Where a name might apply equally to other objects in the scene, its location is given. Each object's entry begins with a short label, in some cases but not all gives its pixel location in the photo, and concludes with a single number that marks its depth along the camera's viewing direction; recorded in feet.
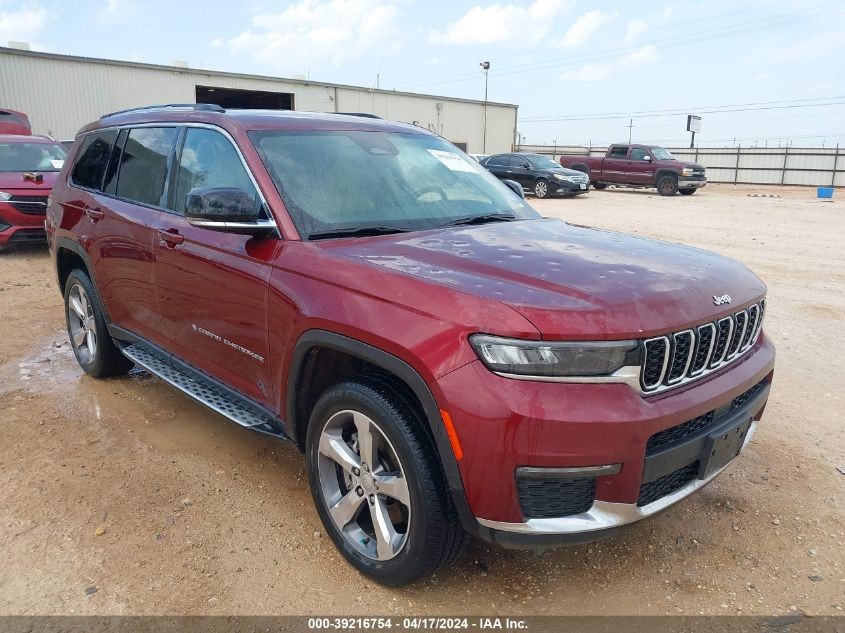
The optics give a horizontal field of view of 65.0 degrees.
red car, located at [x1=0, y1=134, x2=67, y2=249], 31.96
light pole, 131.49
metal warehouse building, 79.71
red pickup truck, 79.30
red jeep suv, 7.06
